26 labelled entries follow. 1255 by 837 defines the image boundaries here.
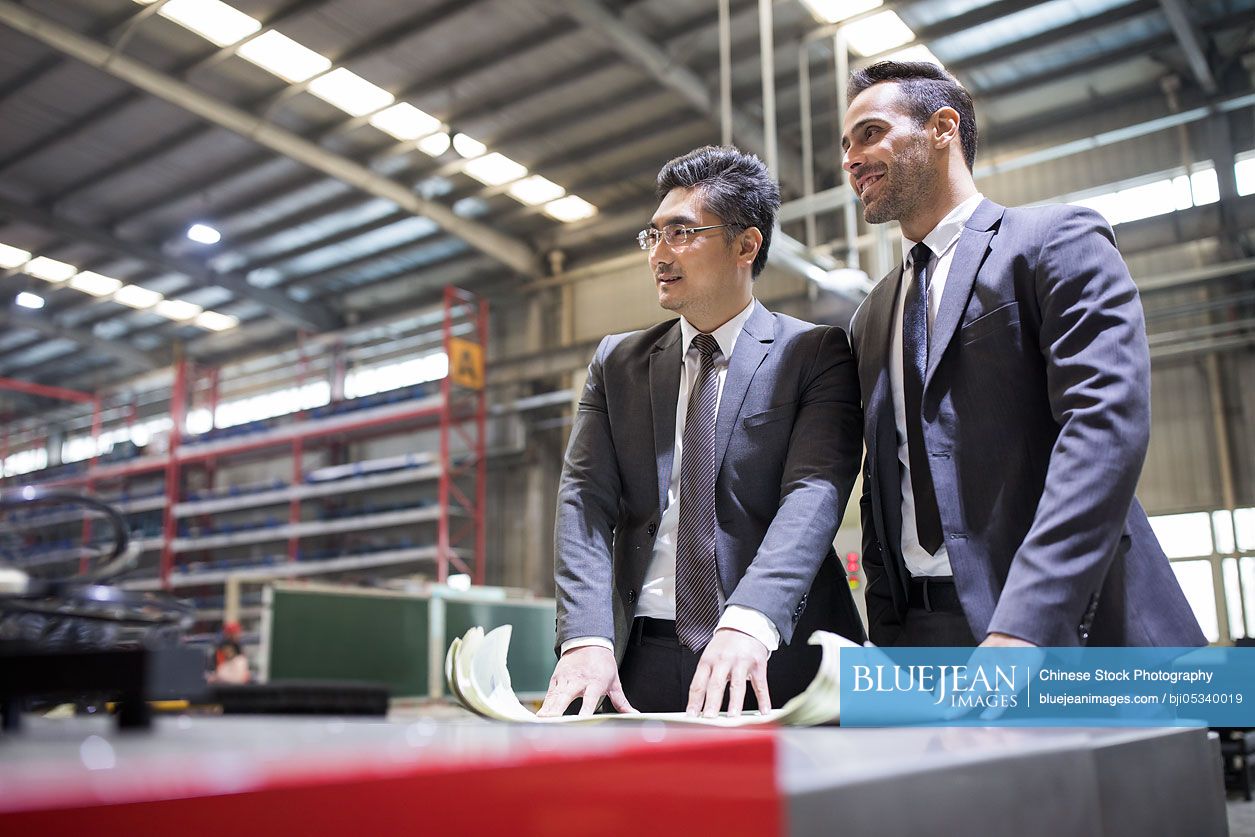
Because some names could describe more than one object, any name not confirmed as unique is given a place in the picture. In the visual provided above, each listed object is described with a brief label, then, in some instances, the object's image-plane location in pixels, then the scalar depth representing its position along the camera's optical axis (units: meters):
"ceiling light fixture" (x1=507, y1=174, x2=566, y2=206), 12.10
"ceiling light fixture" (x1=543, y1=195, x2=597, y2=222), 12.66
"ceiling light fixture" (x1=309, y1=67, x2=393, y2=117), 9.95
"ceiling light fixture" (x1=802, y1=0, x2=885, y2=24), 8.37
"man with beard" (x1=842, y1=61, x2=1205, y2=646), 1.07
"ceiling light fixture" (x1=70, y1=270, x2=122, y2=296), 14.91
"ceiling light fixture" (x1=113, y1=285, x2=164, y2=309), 15.32
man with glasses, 1.36
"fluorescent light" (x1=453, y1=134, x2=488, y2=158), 11.05
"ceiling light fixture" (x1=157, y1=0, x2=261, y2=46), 8.92
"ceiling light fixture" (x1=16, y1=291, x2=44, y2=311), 15.51
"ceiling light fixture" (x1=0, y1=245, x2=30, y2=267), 14.06
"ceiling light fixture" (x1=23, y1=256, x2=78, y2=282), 14.43
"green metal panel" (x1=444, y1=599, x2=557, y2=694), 9.08
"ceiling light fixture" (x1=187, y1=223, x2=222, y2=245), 12.88
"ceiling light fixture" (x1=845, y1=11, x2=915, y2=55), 8.66
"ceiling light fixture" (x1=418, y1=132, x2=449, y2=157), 11.03
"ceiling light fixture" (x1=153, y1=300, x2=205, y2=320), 15.80
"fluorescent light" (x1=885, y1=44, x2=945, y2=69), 8.77
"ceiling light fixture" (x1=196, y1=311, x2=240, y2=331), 16.38
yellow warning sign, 13.47
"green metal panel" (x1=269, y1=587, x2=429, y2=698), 7.82
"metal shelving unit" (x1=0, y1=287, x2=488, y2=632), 13.72
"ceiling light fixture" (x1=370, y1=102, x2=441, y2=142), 10.53
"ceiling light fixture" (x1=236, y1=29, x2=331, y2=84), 9.38
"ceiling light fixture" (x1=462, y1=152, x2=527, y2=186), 11.56
